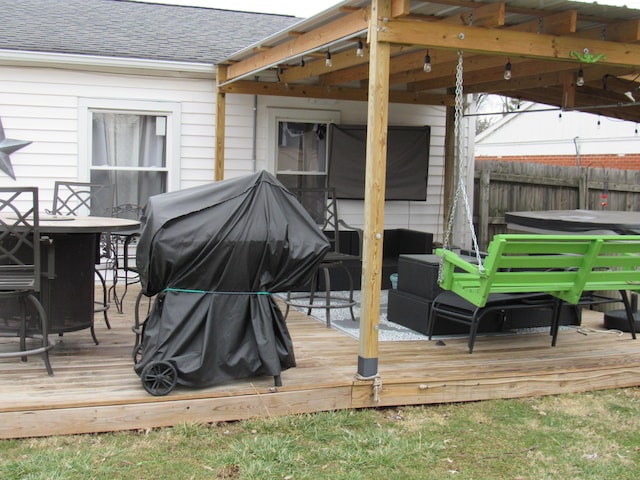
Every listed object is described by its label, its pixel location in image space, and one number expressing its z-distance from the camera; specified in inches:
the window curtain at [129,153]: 295.3
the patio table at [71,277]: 170.9
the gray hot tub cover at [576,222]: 248.4
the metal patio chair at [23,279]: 154.6
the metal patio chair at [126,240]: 234.8
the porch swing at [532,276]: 176.2
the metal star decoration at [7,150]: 277.4
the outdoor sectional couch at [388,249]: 298.2
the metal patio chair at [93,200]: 276.5
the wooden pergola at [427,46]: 159.0
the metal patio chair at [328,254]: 224.7
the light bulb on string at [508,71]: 210.8
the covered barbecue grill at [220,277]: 150.5
